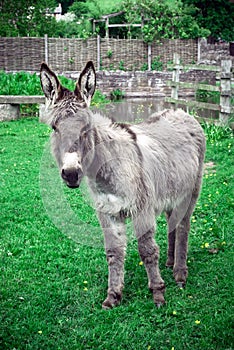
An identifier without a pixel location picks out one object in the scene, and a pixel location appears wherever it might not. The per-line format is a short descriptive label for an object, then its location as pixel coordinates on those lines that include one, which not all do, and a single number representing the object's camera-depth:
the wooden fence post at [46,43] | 24.12
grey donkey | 3.66
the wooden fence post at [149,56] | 26.17
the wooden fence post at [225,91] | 11.47
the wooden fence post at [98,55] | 24.78
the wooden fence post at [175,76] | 14.13
